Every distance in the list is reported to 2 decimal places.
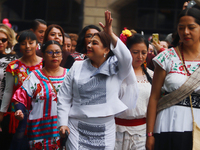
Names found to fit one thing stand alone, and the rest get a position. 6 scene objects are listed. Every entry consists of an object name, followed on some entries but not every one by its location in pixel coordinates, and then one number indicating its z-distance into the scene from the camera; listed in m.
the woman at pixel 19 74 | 10.16
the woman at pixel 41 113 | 9.45
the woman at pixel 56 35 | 11.61
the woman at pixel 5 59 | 11.34
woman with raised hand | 7.54
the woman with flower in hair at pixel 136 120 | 9.23
